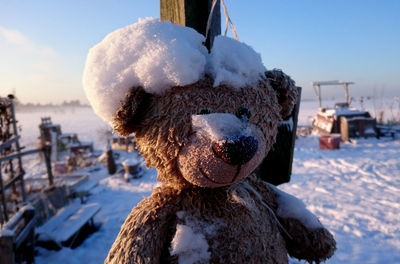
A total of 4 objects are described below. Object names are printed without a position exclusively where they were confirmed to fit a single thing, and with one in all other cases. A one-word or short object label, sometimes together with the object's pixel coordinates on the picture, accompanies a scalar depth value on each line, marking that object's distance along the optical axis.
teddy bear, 0.73
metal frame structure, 14.07
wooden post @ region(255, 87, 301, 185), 1.23
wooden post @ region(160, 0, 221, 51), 1.08
